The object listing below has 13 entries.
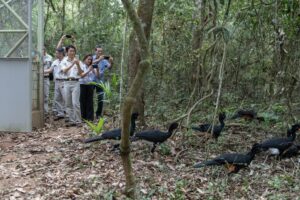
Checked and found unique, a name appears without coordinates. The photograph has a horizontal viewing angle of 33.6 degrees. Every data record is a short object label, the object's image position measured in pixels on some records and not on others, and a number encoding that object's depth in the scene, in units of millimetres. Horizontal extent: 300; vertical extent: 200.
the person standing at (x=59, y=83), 10547
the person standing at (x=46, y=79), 11195
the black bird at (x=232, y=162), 6434
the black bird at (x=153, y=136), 7305
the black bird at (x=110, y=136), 7449
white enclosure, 9742
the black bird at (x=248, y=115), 9281
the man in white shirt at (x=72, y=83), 10242
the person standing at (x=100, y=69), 10811
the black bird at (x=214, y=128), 8038
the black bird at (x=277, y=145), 7172
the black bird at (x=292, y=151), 7199
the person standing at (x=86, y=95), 10453
